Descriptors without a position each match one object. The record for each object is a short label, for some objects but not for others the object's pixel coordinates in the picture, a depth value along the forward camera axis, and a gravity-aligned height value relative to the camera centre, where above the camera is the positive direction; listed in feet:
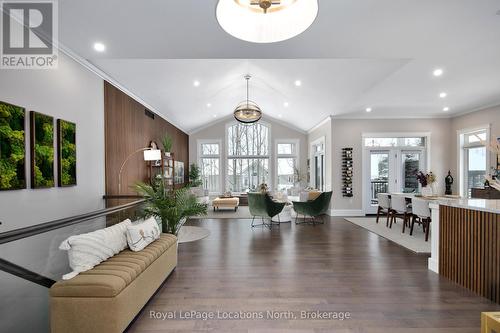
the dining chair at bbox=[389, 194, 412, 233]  18.11 -3.02
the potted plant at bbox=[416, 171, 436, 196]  17.88 -1.20
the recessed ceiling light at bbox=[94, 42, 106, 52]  10.68 +5.11
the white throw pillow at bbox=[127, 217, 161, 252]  8.99 -2.54
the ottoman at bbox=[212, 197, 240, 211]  28.68 -4.21
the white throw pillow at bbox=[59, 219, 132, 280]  7.14 -2.45
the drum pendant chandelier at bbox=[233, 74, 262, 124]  19.88 +4.13
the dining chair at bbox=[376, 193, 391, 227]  20.29 -3.02
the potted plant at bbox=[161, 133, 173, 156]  23.45 +2.07
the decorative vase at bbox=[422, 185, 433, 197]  17.97 -1.84
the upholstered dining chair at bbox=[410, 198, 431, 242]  15.83 -2.88
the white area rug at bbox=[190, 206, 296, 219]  25.13 -5.10
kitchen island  8.74 -3.04
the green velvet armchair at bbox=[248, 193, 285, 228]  20.45 -3.29
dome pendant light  4.94 +2.97
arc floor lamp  17.40 +0.77
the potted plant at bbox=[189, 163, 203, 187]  33.42 -1.35
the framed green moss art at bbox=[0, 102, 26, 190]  8.14 +0.64
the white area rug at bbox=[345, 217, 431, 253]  14.85 -4.78
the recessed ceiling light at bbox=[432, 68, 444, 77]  14.65 +5.51
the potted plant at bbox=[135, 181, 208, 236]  12.64 -2.04
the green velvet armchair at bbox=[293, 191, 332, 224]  21.47 -3.36
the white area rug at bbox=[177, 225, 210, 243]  16.83 -4.85
